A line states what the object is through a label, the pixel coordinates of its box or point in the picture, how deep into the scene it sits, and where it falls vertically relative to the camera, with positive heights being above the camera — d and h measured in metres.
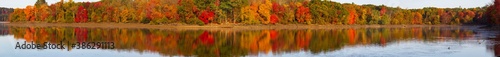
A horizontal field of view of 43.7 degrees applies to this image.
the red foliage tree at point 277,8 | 110.38 +2.85
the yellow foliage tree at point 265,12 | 106.04 +2.04
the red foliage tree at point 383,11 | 150.00 +3.04
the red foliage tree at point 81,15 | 127.25 +1.94
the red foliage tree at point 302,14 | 115.00 +1.80
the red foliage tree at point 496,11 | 82.82 +1.76
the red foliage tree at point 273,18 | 108.11 +1.02
